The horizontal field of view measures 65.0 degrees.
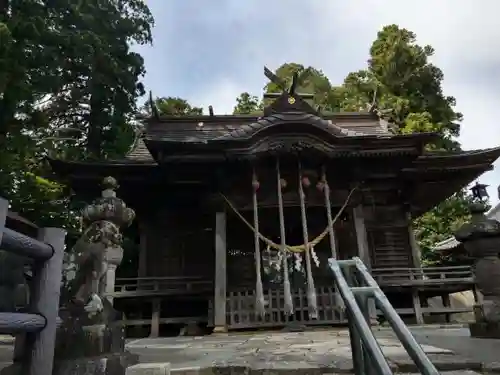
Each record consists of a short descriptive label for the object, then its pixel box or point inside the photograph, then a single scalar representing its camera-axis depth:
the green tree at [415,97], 19.30
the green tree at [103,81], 15.64
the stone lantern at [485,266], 5.64
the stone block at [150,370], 2.92
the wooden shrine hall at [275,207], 8.88
